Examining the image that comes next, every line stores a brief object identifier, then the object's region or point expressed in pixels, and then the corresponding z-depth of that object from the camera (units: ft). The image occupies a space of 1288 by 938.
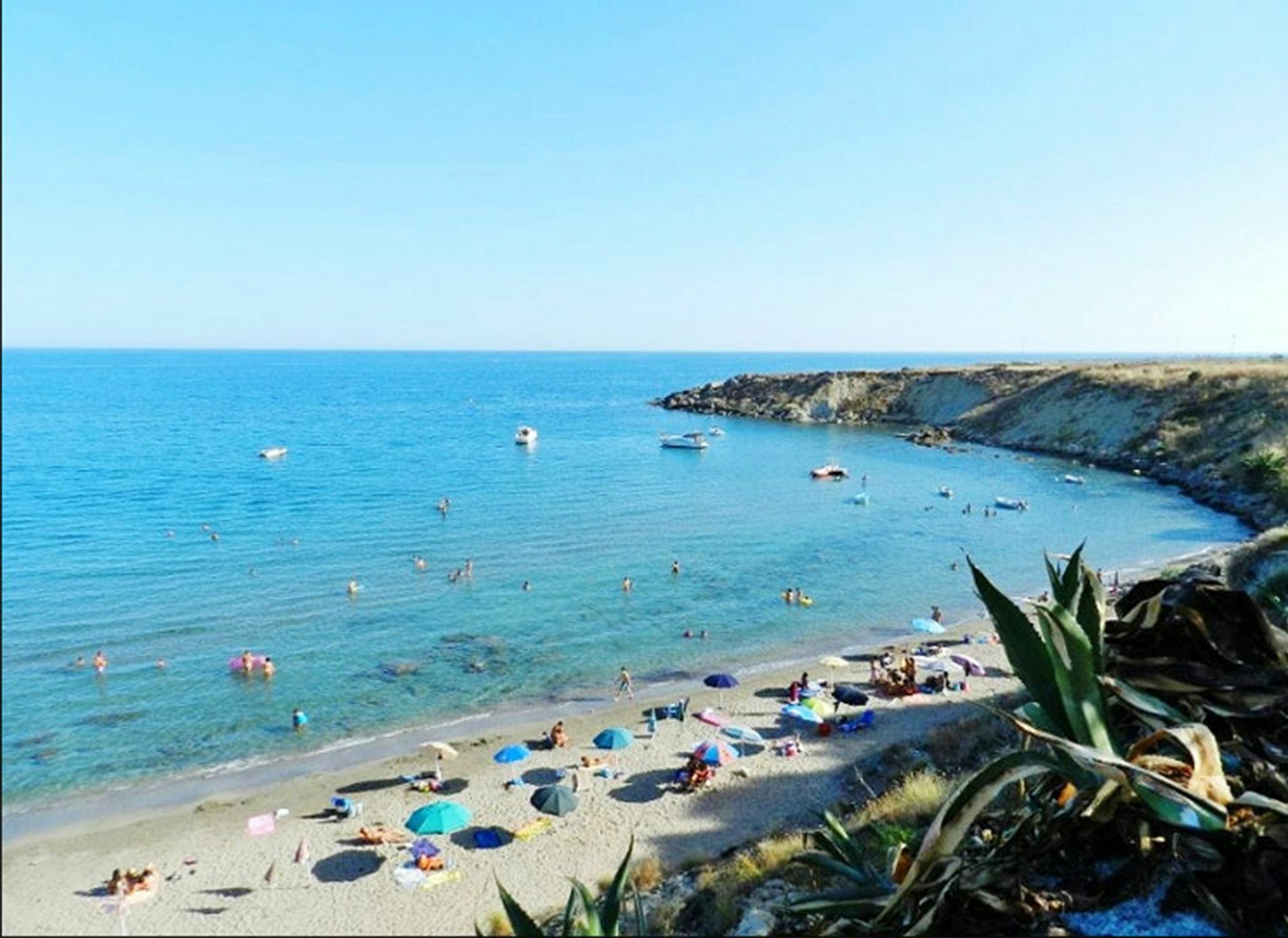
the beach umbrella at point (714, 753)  65.51
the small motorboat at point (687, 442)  259.19
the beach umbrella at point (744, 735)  70.64
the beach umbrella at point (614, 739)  69.15
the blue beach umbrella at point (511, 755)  66.33
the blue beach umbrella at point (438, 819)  53.21
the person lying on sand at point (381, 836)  51.34
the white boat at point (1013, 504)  169.98
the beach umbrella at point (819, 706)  76.43
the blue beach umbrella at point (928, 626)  98.27
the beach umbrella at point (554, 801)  56.90
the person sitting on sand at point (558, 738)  70.28
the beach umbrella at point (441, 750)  66.44
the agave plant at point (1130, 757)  14.34
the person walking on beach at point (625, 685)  82.58
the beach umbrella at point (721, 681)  81.82
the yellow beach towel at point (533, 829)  55.01
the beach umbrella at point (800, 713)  74.38
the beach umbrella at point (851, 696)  78.07
